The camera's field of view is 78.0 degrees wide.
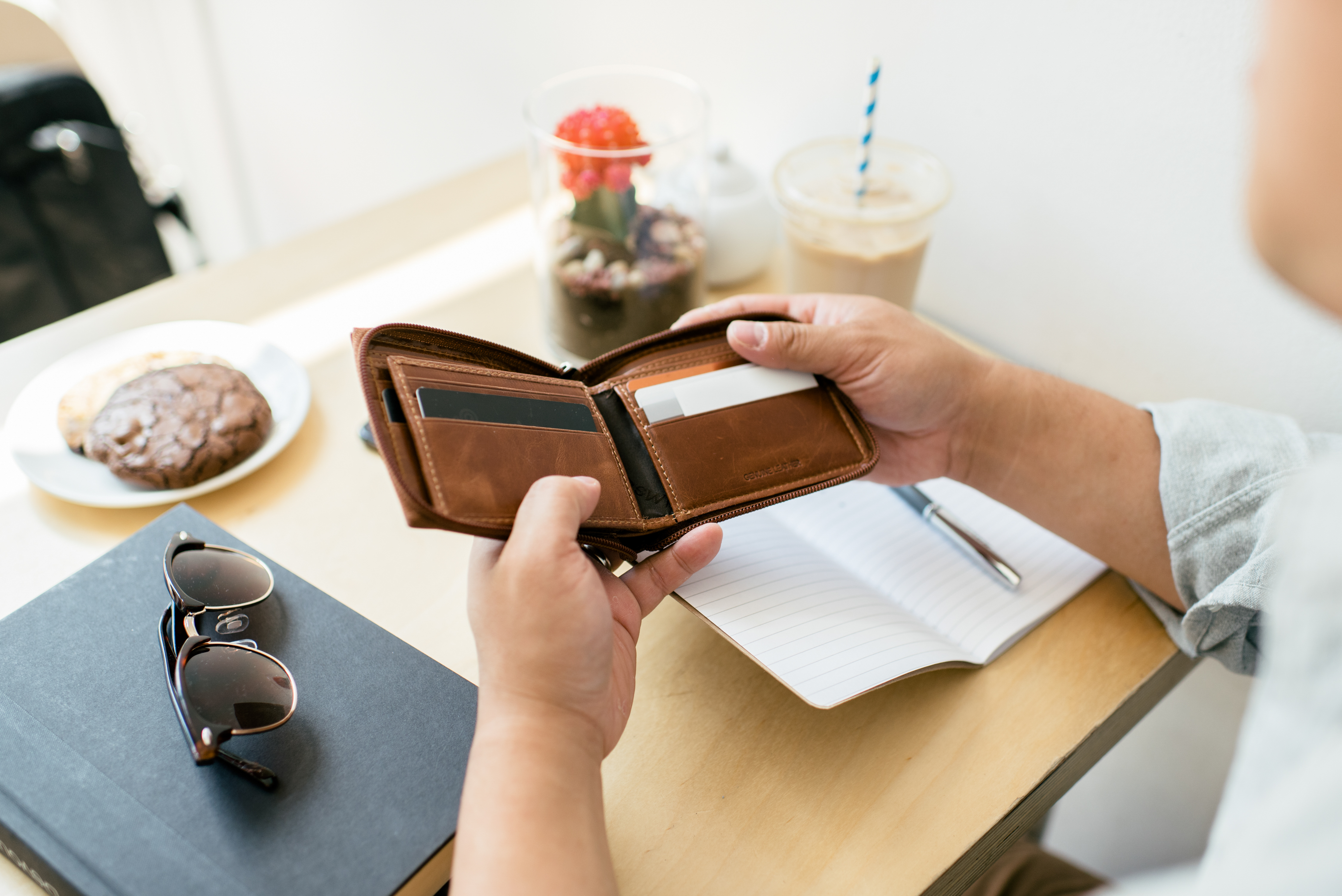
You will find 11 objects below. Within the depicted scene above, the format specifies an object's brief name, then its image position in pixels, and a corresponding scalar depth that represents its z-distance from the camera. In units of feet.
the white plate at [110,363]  2.60
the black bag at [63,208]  4.04
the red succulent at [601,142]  2.89
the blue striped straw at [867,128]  2.80
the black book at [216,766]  1.65
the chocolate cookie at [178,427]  2.59
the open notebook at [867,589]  2.03
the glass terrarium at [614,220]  2.92
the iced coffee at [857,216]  3.01
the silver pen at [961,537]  2.56
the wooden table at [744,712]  1.93
